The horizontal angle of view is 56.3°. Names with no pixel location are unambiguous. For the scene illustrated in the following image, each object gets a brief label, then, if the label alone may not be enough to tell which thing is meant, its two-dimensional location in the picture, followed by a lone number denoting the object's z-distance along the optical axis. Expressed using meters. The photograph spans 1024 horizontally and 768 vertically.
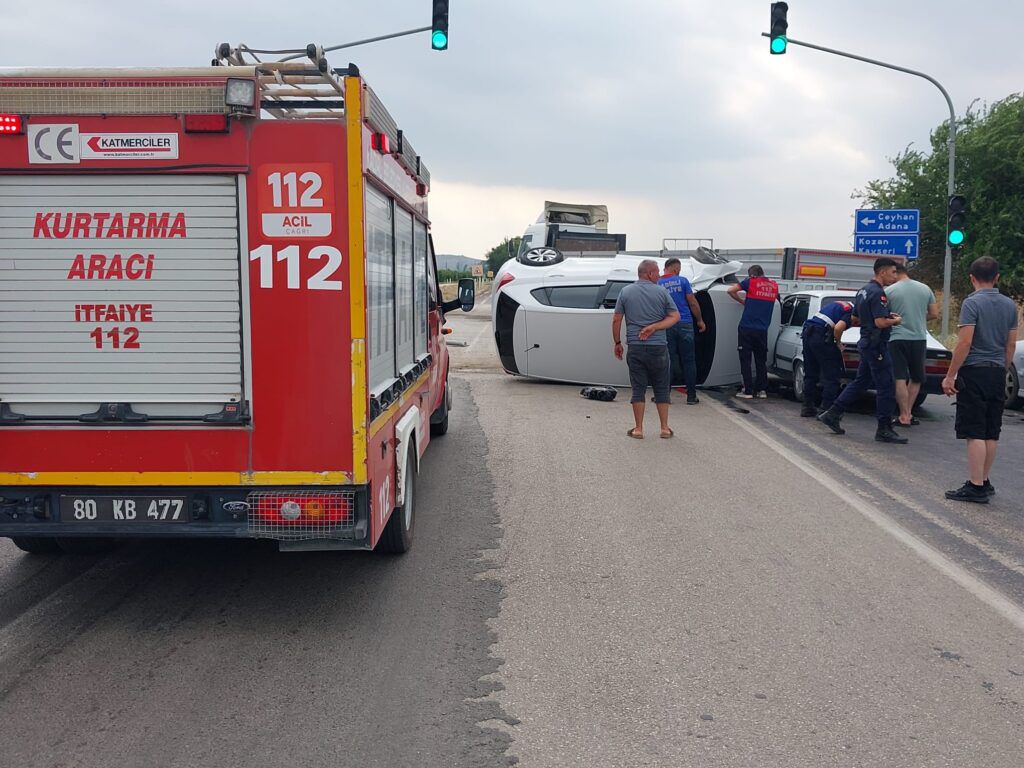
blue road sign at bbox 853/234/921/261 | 22.94
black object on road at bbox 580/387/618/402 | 13.16
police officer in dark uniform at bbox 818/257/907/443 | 10.29
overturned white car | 13.70
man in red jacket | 12.98
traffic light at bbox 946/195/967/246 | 17.42
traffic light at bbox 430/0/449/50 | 17.25
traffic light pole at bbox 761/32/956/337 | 18.95
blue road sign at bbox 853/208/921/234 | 22.47
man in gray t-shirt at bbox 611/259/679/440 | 9.98
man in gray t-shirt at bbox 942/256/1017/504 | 7.44
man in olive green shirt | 10.73
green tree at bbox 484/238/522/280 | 115.10
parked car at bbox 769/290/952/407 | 12.32
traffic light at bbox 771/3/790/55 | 16.77
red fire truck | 4.37
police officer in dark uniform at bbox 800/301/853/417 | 11.50
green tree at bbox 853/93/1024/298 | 32.12
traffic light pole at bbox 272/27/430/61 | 18.37
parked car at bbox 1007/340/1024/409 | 13.27
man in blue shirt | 12.39
